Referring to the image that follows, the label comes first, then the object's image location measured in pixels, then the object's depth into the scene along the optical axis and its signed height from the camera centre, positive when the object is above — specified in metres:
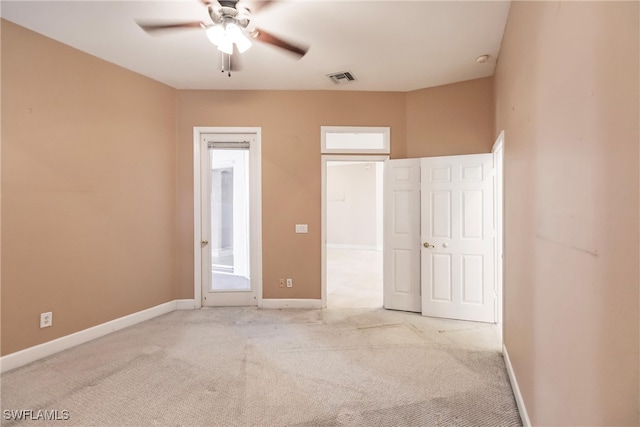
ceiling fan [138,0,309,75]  2.20 +1.41
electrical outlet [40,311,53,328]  2.86 -0.99
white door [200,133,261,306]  4.33 -0.08
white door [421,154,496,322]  3.68 -0.29
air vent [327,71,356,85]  3.74 +1.73
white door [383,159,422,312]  4.07 -0.29
